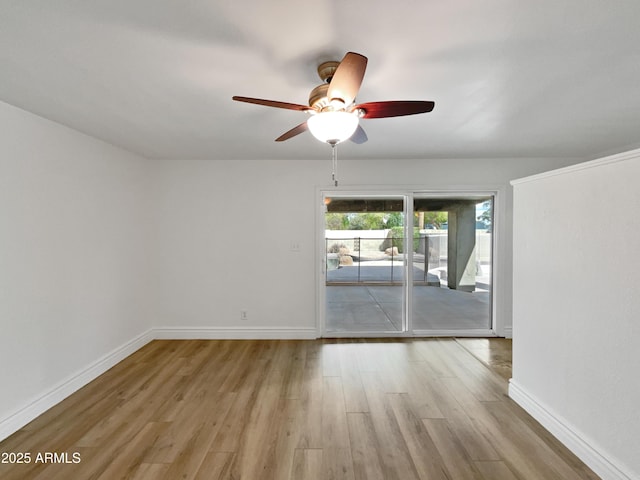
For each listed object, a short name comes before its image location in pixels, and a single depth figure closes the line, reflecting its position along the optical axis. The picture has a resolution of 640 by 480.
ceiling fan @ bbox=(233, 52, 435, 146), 1.46
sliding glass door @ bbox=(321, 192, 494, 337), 4.09
